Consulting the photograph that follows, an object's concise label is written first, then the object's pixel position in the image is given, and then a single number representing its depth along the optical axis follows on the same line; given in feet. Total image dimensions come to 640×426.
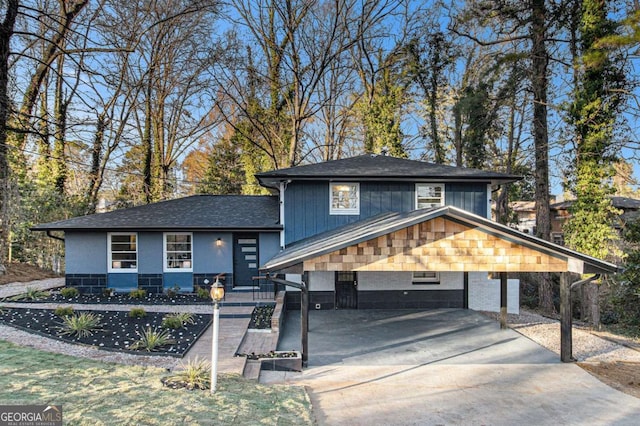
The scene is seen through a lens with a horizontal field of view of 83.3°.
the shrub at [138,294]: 37.83
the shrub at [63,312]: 28.22
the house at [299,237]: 39.14
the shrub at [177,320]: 27.20
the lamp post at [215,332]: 16.38
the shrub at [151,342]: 22.33
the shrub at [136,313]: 29.70
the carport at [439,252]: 22.20
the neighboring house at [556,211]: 76.69
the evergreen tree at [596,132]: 37.19
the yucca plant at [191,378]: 16.74
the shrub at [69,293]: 36.96
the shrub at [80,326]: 24.21
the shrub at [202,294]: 38.32
